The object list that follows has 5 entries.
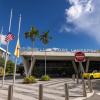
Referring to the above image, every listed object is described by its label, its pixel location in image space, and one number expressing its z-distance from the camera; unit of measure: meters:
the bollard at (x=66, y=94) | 4.92
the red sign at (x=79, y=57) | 5.83
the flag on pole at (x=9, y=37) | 8.97
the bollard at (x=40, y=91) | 4.10
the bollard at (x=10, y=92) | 3.52
